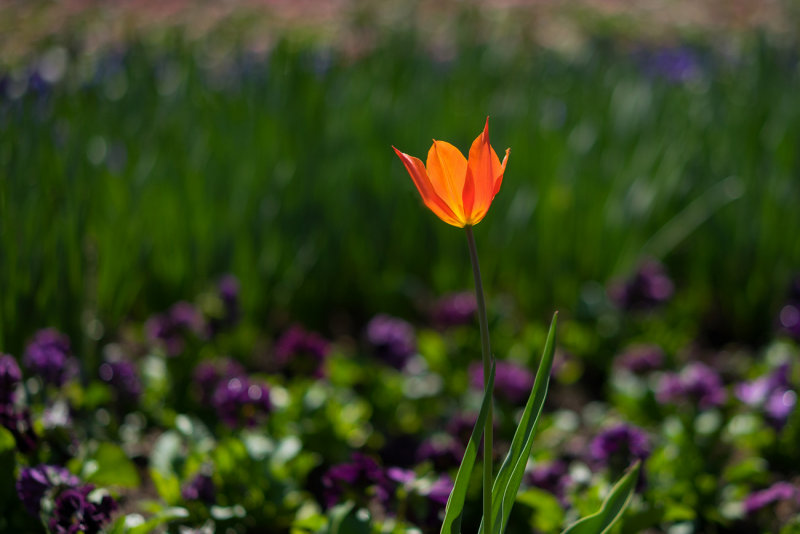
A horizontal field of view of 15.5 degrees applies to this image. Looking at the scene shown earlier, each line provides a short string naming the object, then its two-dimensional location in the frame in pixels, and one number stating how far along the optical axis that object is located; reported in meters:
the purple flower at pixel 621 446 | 2.75
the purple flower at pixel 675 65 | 4.33
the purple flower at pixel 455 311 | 3.04
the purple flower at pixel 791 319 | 3.02
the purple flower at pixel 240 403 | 2.79
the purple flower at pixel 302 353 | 2.94
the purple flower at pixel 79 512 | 2.59
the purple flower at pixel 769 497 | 2.73
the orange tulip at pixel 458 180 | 2.46
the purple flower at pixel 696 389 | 2.89
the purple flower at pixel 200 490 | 2.67
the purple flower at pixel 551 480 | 2.76
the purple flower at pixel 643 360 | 3.01
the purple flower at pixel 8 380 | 2.68
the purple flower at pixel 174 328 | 2.95
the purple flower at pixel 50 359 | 2.77
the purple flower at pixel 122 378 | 2.86
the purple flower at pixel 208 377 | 2.87
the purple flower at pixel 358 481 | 2.66
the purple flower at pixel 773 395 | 2.84
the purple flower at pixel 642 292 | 3.08
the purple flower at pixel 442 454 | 2.75
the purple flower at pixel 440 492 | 2.66
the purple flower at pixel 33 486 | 2.62
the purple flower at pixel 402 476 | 2.66
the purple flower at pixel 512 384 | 2.90
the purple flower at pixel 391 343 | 2.97
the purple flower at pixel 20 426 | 2.66
